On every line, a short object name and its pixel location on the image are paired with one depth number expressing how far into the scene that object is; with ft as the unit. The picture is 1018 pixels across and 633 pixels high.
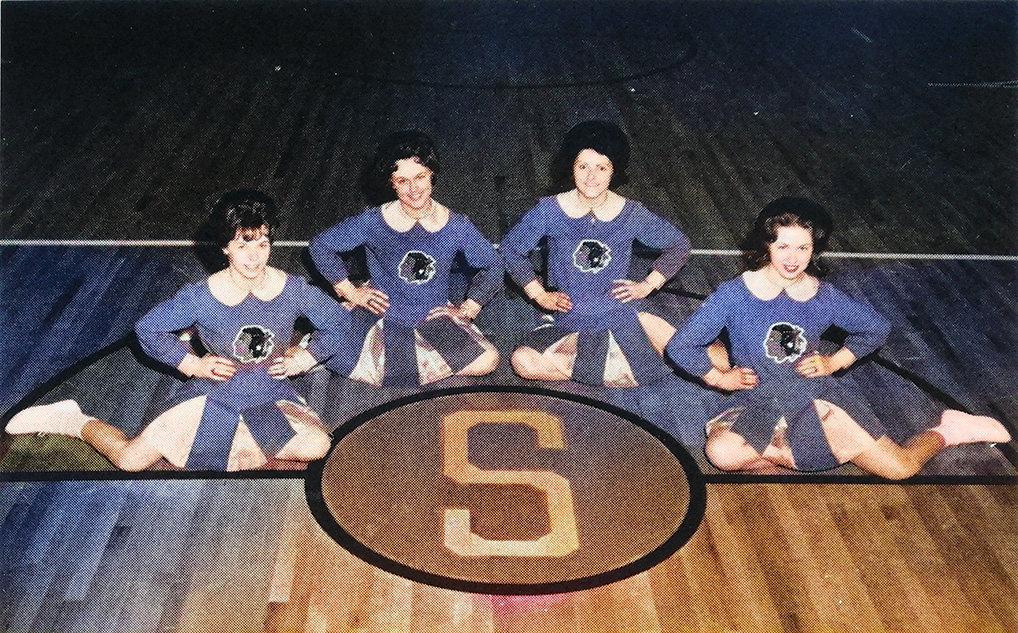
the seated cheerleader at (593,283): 16.37
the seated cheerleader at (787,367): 14.44
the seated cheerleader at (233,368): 14.23
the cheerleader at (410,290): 16.29
